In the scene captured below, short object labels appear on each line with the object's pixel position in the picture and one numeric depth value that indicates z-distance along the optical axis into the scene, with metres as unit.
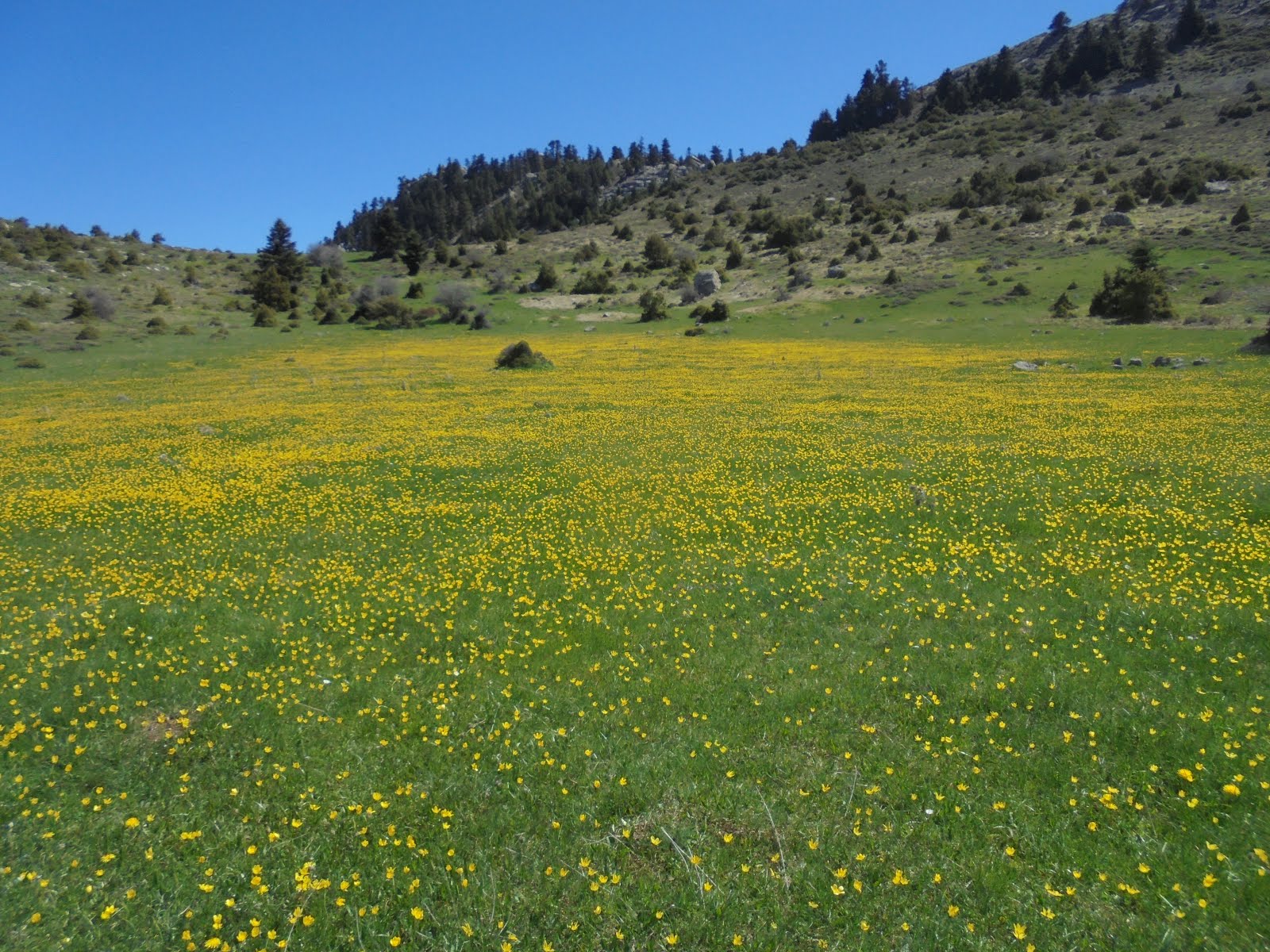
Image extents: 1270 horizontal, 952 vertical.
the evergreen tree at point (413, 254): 101.50
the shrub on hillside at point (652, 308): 73.25
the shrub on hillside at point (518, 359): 43.91
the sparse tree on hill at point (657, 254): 100.75
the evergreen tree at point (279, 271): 77.81
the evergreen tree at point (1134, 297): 50.06
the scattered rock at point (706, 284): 81.31
